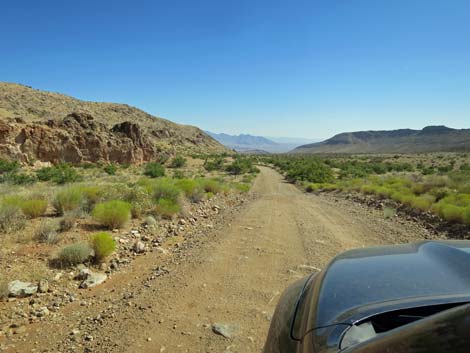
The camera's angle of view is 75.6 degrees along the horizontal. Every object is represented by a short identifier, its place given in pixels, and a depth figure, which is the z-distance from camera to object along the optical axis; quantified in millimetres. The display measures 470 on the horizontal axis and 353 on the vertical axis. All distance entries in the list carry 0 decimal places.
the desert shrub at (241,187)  19781
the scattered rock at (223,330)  4035
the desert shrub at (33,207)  8609
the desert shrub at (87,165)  29802
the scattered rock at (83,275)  5727
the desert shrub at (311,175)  27689
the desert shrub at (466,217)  9250
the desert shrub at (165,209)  10156
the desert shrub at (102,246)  6359
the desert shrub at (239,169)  37281
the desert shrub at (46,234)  6844
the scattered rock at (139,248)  7262
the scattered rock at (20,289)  4930
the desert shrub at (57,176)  18266
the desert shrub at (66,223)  7828
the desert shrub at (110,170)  26400
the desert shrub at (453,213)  9730
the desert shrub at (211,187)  16805
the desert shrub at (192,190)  13794
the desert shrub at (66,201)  9289
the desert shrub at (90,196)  9844
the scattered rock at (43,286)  5109
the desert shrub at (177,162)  41638
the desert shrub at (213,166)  38950
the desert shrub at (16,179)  16703
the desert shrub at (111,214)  8344
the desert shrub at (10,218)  7418
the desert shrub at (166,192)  11710
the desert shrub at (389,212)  11660
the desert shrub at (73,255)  6031
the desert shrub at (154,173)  26734
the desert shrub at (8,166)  21891
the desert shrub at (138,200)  9836
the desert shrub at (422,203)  11953
